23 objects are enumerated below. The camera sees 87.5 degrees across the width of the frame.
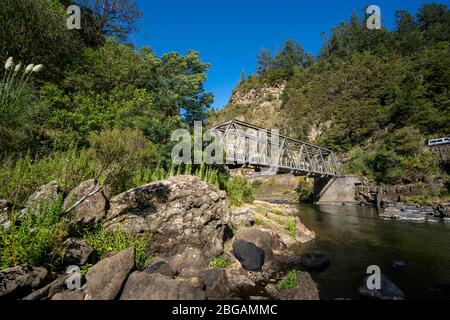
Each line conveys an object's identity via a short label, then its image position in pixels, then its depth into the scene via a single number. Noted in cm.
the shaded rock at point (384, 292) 602
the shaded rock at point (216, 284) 570
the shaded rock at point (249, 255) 784
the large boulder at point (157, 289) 498
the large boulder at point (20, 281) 409
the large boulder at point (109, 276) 497
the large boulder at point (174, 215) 768
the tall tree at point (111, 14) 2431
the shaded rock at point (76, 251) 568
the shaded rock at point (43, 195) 613
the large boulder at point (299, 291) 594
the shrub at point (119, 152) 591
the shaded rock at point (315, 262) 841
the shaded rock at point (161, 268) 629
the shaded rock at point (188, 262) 659
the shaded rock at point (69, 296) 458
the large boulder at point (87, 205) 678
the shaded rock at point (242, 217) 1122
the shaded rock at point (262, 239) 915
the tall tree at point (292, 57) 8631
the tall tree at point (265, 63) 9155
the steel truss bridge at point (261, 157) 1938
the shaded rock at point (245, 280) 646
